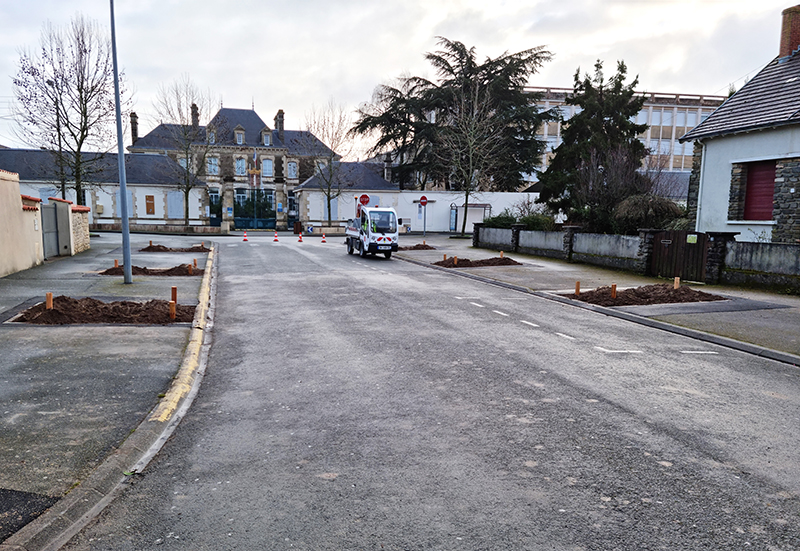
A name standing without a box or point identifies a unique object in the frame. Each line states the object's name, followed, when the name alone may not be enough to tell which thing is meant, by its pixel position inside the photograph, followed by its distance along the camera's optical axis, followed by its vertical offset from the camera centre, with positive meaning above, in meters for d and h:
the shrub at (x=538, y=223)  29.09 -0.19
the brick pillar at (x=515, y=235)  27.66 -0.82
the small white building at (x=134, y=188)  51.34 +2.03
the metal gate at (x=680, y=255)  16.34 -0.99
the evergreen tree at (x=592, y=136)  37.28 +6.01
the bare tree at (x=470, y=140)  39.25 +5.84
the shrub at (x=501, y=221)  30.58 -0.15
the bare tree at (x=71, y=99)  32.41 +6.47
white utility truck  24.64 -0.64
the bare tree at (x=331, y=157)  48.94 +5.26
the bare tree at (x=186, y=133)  44.56 +6.85
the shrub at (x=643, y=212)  22.99 +0.40
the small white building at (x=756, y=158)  19.02 +2.41
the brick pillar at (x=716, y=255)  16.00 -0.92
